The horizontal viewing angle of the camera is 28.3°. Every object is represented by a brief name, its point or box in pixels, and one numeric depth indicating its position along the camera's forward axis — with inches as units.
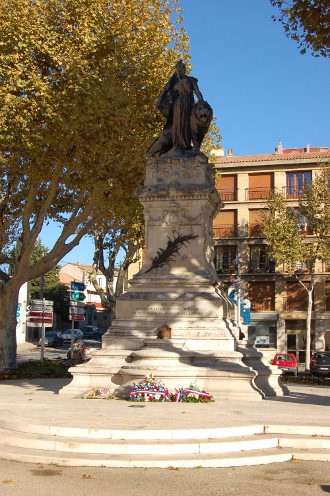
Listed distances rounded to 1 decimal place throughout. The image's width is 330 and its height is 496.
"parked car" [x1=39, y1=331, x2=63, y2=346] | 2155.5
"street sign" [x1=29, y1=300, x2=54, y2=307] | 1068.6
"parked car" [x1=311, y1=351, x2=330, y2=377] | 1194.6
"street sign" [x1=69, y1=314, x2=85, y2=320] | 979.3
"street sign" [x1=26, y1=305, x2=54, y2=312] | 1070.7
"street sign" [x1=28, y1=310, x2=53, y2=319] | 1085.8
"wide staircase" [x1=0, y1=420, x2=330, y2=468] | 298.8
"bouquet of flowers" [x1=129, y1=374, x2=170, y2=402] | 467.8
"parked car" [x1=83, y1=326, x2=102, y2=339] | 2502.3
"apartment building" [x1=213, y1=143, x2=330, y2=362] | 1889.8
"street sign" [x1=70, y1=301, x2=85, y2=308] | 983.1
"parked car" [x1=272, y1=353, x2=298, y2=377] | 1161.4
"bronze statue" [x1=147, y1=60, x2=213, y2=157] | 654.5
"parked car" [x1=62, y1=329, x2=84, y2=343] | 2203.5
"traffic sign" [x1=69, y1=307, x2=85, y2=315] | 978.1
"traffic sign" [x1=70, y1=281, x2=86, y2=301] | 959.6
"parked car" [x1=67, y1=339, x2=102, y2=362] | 1088.0
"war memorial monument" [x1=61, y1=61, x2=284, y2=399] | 514.6
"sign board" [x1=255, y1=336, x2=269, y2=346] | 1914.4
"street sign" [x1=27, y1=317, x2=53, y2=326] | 1073.5
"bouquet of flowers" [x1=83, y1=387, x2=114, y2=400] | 503.0
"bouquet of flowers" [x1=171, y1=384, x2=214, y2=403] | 471.0
